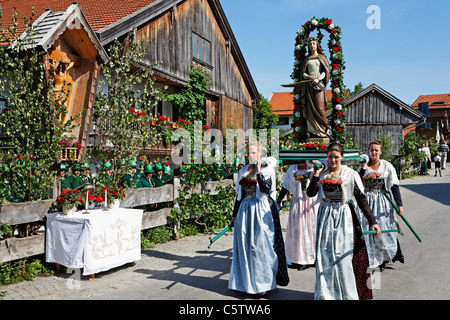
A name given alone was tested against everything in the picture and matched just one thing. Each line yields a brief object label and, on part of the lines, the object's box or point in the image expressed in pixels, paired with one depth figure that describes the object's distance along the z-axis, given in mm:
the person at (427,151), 27205
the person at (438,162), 25516
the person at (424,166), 26931
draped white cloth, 6012
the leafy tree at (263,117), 34750
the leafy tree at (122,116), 7840
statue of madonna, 8992
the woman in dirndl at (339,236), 4695
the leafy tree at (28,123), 6188
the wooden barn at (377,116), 29453
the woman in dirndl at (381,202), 6543
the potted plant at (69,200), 6215
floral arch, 9172
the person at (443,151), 30503
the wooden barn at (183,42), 14825
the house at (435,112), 64250
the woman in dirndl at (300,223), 6754
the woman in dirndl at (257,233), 5281
